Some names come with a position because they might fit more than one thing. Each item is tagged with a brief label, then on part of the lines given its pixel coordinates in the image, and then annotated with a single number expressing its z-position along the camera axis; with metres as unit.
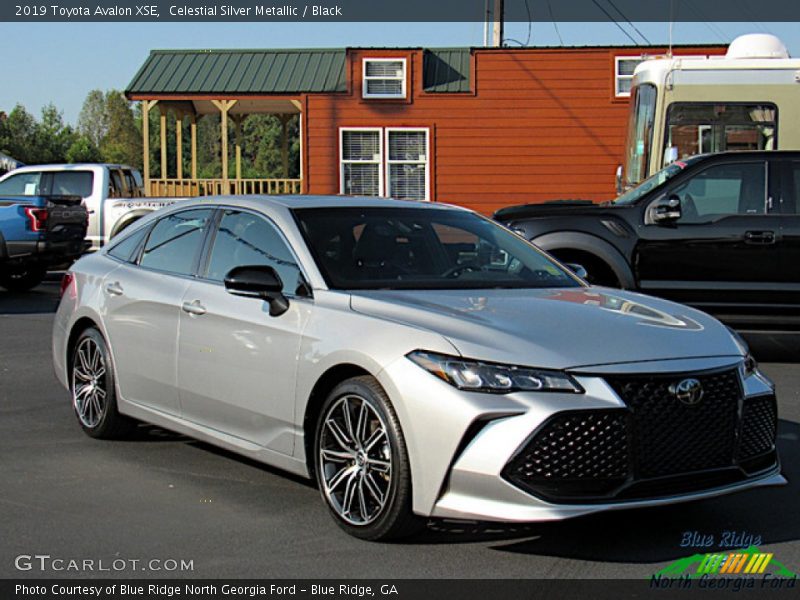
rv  15.80
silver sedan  4.46
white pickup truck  19.77
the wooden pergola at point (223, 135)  26.25
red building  25.91
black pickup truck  10.56
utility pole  35.41
